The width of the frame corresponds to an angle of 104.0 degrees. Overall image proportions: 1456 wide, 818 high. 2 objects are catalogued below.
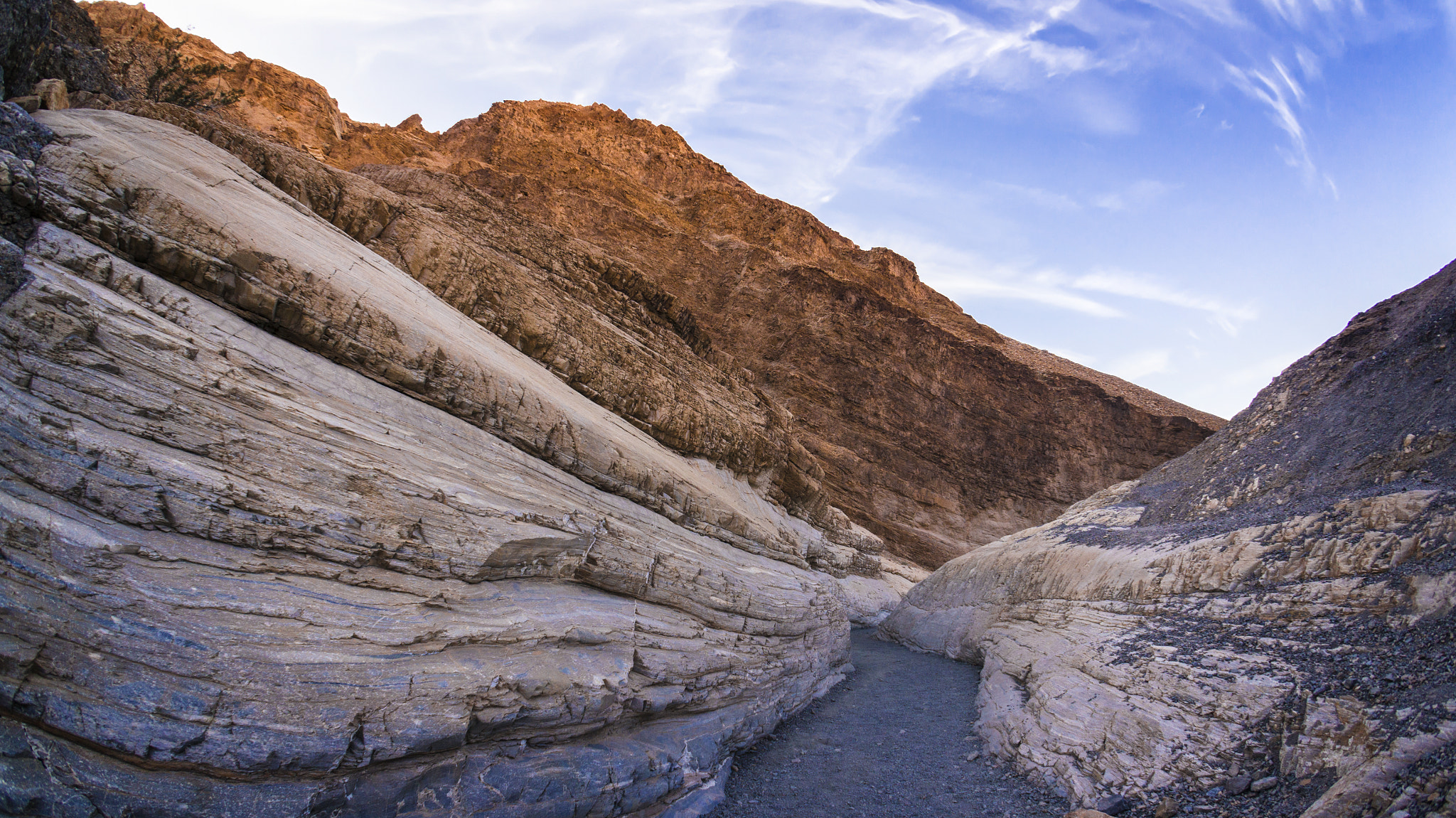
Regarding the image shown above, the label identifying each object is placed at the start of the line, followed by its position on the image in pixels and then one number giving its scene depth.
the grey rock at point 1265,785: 5.98
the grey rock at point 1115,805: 6.78
